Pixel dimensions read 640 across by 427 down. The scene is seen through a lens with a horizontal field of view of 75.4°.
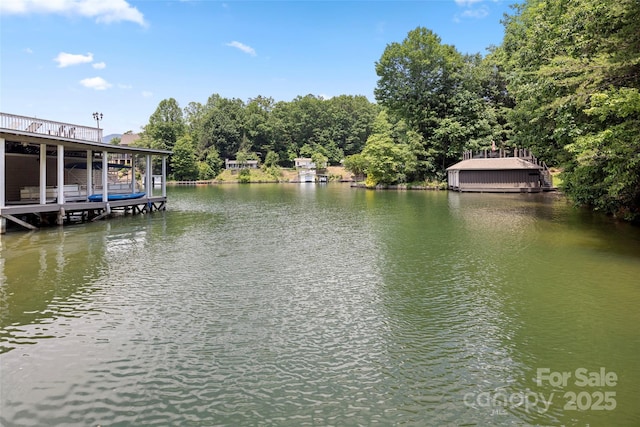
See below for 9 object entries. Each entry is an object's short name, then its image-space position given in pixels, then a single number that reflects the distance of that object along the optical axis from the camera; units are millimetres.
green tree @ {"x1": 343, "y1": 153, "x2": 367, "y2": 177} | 67062
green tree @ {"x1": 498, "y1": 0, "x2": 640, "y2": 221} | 12648
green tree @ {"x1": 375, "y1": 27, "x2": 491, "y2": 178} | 50906
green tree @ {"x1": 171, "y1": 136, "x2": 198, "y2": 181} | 85250
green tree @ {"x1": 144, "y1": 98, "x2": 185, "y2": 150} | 89750
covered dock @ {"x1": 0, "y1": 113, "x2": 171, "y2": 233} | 18719
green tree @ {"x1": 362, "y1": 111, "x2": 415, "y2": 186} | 53062
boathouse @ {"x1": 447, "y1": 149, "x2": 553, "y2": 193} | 43875
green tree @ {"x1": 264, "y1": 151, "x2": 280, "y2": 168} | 97556
